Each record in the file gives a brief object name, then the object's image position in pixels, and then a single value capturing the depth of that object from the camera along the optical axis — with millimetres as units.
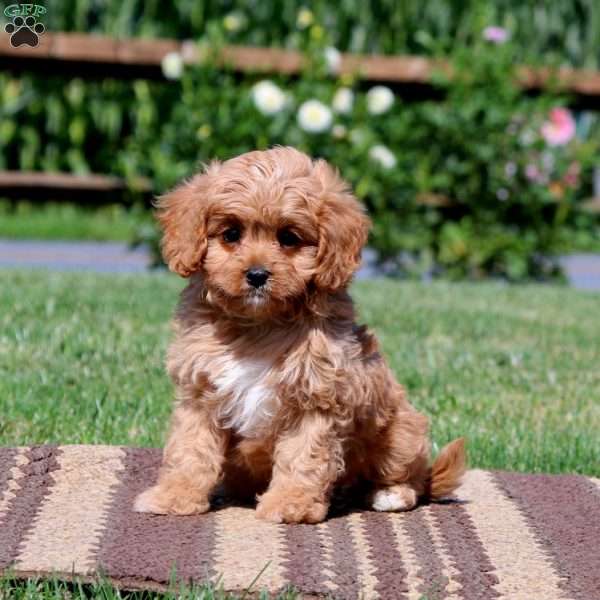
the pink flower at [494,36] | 10578
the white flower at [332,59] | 10055
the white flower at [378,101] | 10055
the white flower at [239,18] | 10570
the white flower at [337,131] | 9836
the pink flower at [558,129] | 10406
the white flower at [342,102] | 9859
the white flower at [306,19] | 10523
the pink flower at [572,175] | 10414
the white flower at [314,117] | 9648
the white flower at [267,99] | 9672
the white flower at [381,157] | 9898
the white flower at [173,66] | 9914
